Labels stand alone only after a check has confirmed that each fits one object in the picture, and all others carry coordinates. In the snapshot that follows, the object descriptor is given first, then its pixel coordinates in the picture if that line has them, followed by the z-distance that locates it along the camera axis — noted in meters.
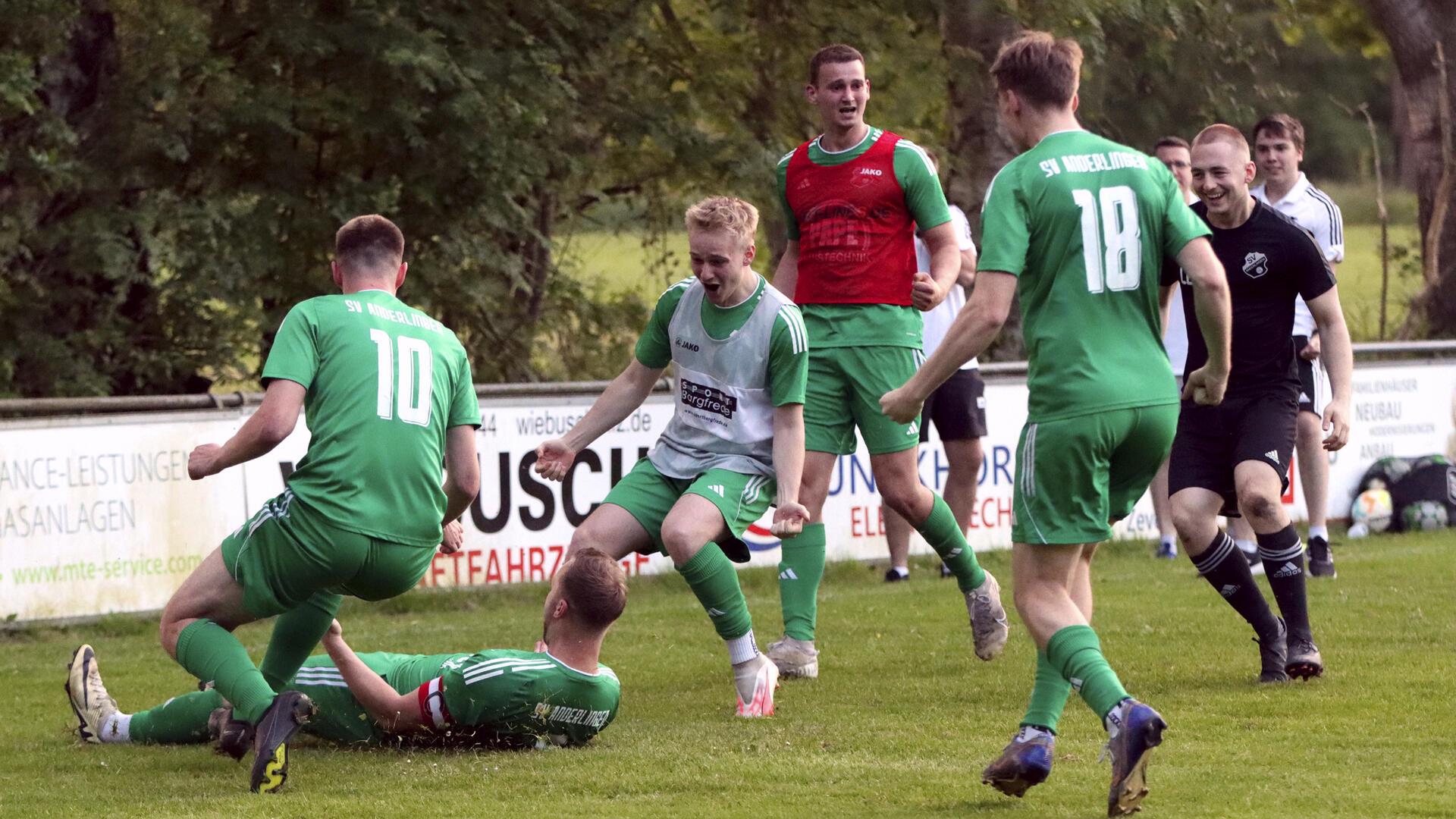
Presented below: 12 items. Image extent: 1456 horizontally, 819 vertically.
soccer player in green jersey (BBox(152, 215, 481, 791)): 11.00
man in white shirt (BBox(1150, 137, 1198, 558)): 21.50
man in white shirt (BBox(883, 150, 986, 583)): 21.27
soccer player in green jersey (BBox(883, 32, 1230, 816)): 9.96
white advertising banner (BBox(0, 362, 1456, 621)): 19.84
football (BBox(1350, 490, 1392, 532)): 27.95
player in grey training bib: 13.07
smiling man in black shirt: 13.77
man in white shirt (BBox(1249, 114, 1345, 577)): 18.92
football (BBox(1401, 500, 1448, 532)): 27.52
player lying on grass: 11.75
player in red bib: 15.22
